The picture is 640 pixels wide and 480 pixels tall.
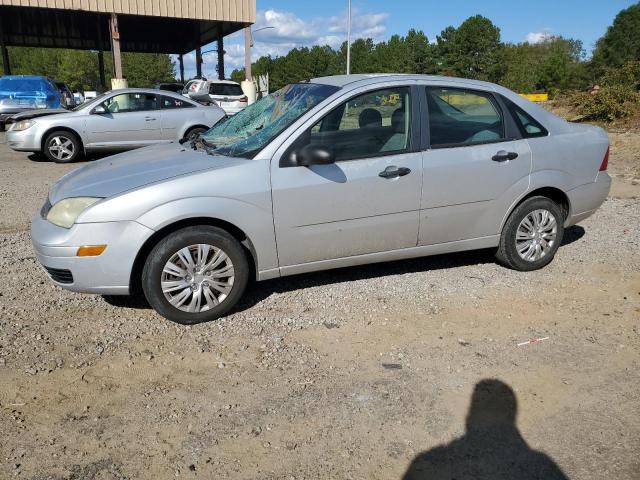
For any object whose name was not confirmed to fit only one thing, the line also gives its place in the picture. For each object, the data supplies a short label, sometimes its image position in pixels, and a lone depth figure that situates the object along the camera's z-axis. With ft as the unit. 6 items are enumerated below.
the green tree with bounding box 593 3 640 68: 187.73
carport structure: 69.36
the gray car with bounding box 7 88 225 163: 37.22
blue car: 53.36
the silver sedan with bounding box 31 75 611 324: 12.53
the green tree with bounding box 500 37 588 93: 201.78
